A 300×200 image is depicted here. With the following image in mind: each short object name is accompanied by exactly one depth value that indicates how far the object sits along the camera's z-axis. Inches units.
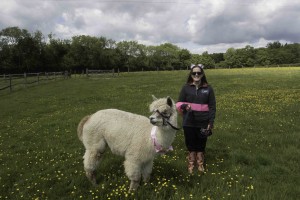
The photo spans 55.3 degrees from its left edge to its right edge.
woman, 231.7
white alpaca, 194.1
